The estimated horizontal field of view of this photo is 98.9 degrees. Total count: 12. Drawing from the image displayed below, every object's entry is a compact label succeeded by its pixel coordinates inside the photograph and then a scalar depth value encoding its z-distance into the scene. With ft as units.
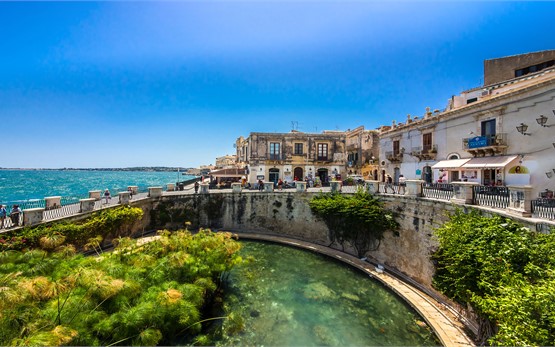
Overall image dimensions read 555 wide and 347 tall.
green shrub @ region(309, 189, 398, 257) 48.13
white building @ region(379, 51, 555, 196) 39.06
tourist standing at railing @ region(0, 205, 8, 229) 34.59
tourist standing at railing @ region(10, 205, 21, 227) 34.71
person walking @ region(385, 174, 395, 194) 51.97
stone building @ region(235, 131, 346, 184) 87.45
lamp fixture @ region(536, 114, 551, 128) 38.22
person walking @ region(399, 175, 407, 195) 48.59
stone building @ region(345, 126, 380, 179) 95.65
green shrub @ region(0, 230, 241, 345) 15.78
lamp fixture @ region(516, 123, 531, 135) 40.97
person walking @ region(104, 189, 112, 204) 54.48
